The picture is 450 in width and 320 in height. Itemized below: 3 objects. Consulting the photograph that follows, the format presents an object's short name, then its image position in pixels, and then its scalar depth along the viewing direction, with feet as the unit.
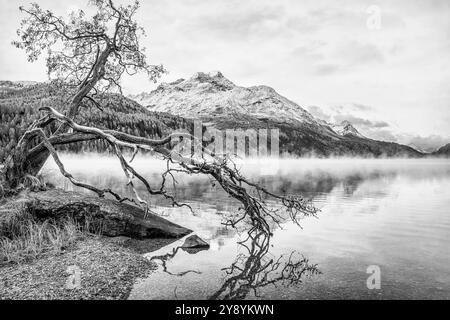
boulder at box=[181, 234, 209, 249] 51.13
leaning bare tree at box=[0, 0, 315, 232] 53.09
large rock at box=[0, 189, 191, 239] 51.38
